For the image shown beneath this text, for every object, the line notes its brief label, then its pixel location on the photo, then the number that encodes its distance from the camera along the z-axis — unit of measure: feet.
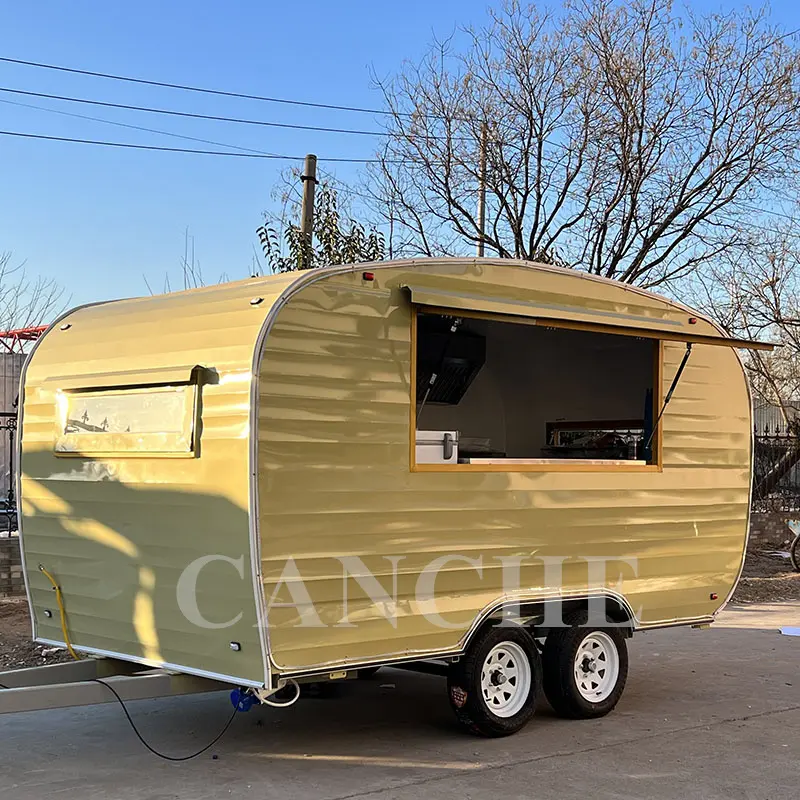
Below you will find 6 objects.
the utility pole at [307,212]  42.93
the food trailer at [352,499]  20.62
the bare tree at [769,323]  72.79
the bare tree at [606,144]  60.85
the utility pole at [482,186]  61.21
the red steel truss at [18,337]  70.28
